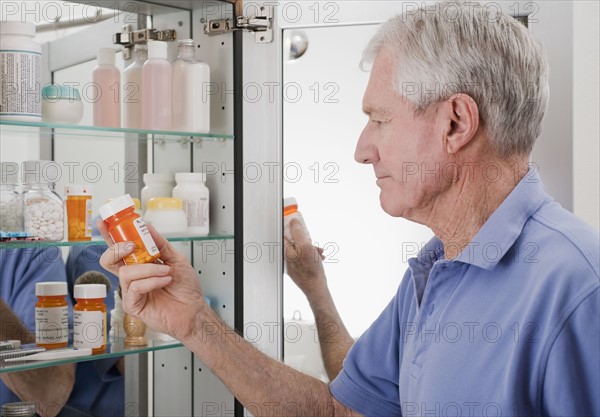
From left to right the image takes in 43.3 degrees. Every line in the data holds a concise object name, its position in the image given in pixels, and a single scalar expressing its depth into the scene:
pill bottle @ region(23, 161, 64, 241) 1.20
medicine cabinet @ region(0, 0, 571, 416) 1.23
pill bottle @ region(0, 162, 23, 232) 1.20
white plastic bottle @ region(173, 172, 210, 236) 1.36
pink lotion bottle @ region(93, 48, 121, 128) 1.29
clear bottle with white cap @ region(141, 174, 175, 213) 1.40
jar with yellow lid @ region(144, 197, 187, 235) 1.34
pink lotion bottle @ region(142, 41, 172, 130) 1.33
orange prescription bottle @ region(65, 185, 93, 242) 1.24
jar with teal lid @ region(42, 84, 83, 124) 1.18
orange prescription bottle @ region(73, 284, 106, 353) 1.27
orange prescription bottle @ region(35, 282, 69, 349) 1.26
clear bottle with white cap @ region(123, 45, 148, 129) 1.33
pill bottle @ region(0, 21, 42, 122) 1.10
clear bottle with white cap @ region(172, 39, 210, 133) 1.34
